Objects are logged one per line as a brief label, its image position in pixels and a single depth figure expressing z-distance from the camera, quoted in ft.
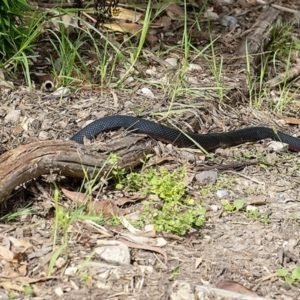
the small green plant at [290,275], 21.89
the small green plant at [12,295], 19.62
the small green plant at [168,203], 23.27
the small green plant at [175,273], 21.16
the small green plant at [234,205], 25.62
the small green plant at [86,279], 20.29
